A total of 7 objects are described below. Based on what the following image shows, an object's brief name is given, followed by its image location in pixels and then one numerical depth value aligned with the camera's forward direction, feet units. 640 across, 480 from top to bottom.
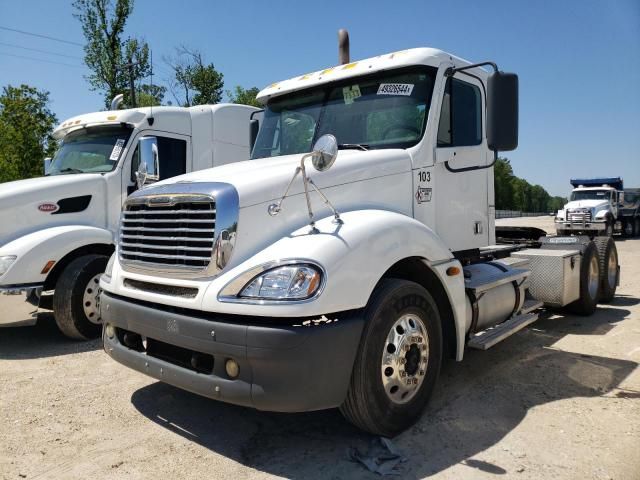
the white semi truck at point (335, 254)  9.21
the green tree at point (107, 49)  97.45
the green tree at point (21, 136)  68.59
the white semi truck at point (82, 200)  17.92
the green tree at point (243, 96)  132.03
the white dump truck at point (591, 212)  72.54
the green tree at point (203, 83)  114.11
